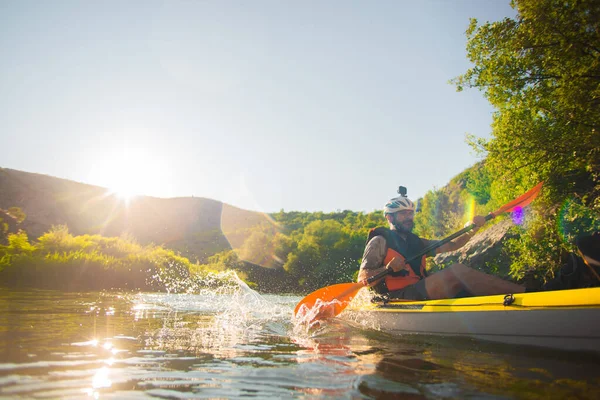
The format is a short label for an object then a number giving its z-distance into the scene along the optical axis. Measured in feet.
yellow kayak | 11.28
